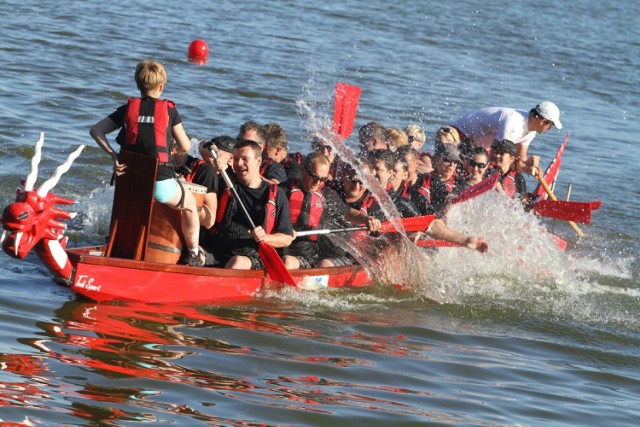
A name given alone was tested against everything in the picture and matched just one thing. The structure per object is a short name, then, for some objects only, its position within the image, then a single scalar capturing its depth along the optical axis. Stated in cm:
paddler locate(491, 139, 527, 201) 2220
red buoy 3931
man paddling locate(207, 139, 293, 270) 1591
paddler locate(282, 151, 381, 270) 1700
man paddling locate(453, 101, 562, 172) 2345
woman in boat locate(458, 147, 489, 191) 2075
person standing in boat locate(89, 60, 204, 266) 1437
